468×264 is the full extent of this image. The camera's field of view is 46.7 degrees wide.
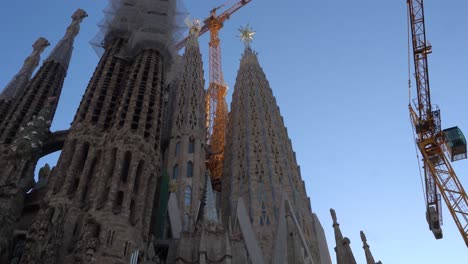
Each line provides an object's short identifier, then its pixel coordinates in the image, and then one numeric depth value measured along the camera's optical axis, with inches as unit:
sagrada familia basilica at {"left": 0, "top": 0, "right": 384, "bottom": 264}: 976.9
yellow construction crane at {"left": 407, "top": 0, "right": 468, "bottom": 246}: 1509.6
